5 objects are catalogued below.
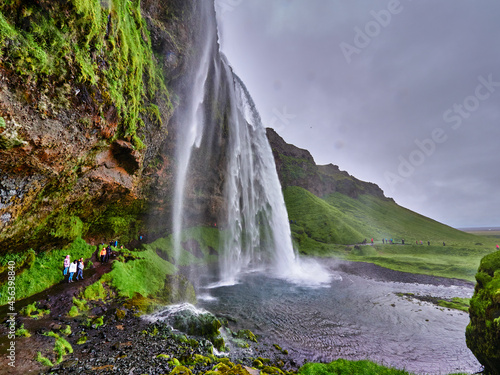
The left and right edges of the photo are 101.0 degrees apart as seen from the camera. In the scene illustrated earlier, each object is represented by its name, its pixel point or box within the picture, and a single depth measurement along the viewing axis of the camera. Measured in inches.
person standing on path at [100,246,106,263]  698.2
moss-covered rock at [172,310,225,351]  458.6
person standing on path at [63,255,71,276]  557.9
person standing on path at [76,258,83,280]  573.6
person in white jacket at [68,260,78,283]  554.9
